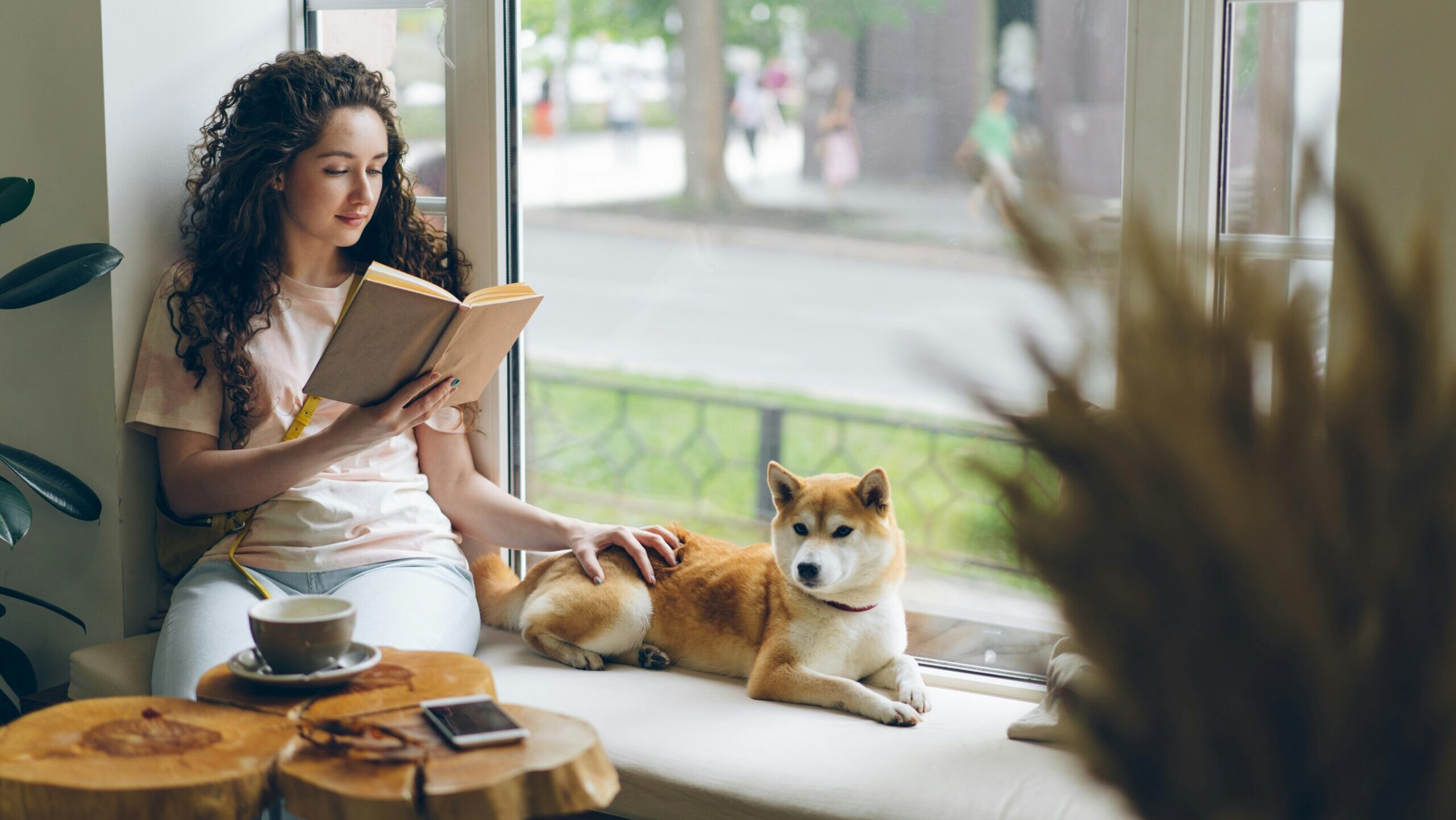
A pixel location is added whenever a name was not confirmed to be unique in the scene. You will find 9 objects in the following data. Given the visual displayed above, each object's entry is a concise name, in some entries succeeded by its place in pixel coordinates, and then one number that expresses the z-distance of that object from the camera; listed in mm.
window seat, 3333
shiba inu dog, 3568
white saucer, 3143
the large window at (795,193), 3527
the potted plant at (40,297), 3622
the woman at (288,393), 3613
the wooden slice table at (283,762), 3002
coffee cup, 3130
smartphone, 3066
